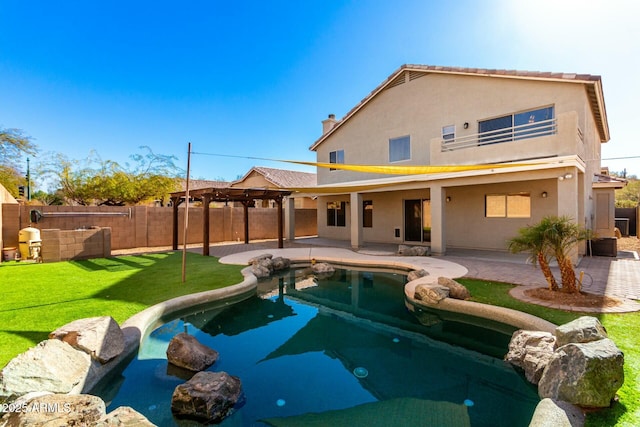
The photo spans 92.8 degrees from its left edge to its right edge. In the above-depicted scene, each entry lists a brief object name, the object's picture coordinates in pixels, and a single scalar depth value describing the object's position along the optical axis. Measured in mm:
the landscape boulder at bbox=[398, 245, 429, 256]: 11926
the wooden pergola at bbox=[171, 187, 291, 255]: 12633
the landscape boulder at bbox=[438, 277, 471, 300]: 6539
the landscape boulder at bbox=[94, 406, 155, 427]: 2514
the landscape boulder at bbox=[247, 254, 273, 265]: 10355
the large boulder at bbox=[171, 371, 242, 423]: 3314
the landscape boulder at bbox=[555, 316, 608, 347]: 3695
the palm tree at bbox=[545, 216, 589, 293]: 6359
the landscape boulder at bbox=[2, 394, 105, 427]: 2566
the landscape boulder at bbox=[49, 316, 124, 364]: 3967
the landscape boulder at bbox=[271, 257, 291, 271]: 10516
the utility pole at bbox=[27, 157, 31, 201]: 19072
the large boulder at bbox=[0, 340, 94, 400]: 3043
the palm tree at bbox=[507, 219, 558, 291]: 6562
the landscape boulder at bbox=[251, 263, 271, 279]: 9438
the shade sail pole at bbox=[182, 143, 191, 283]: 7270
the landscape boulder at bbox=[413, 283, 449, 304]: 6516
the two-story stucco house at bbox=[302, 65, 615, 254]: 10180
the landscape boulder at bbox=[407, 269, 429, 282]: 8547
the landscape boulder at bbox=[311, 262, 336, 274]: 10584
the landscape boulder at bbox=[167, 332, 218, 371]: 4330
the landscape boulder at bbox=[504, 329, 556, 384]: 3977
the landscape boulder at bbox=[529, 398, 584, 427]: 2762
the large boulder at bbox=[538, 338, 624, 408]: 2979
